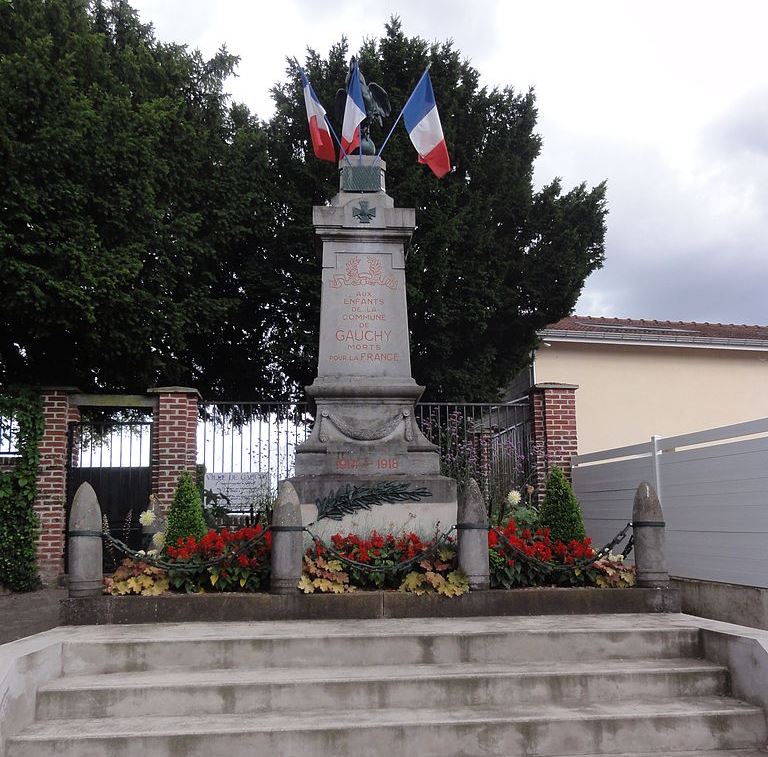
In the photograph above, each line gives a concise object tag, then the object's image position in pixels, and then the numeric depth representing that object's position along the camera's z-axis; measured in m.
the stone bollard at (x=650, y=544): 6.49
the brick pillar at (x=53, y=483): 10.48
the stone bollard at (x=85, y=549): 6.15
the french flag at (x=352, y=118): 9.27
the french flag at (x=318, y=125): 9.64
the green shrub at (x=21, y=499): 10.16
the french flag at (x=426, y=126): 9.62
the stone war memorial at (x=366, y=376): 7.75
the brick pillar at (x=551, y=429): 11.54
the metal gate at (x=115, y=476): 11.27
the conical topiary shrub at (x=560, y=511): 9.06
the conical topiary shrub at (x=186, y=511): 9.14
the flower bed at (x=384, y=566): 6.23
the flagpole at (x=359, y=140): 9.45
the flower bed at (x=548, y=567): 6.49
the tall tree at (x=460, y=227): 14.66
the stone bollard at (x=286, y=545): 6.18
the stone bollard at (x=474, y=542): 6.30
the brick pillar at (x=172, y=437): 10.91
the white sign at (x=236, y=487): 11.45
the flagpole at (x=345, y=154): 9.33
